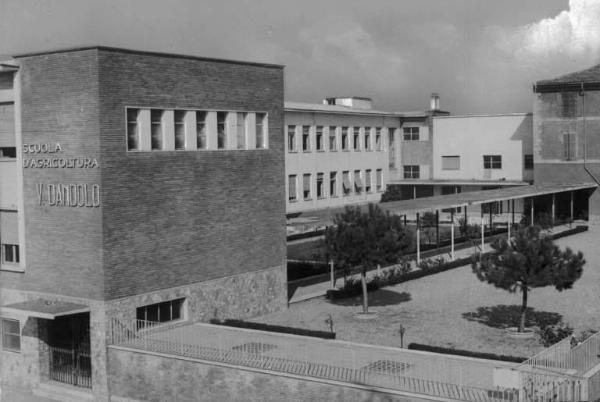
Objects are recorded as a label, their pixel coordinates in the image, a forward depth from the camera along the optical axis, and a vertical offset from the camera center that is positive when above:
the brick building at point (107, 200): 24.92 -1.01
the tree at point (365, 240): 29.53 -2.57
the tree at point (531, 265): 26.14 -3.09
